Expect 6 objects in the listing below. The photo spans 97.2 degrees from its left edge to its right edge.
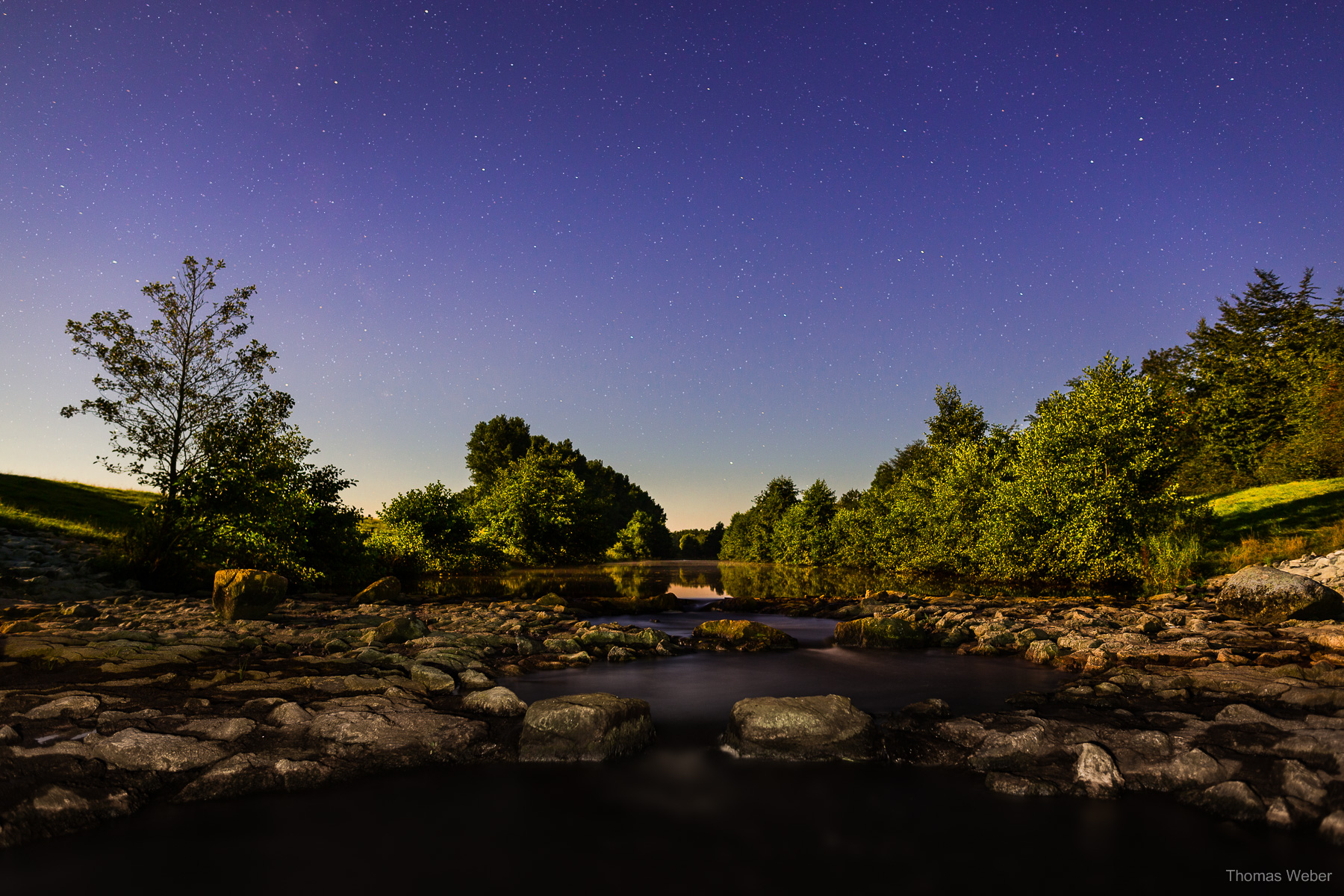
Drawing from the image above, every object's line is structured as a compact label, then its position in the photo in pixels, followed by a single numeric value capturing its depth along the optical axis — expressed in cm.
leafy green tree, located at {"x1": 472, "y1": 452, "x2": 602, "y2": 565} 4575
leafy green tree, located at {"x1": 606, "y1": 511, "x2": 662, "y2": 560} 10588
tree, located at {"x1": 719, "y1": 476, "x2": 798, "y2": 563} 8200
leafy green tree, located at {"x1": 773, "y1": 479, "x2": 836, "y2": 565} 6406
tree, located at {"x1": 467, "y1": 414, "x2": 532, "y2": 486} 8212
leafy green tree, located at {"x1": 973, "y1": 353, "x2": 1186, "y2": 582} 2238
